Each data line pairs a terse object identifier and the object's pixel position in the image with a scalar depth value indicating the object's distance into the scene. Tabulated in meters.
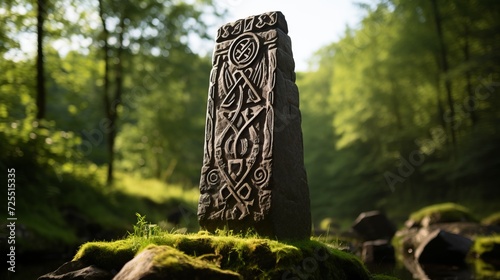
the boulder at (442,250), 7.81
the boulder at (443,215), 12.02
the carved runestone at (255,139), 4.93
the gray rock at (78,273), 3.95
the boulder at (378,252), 8.30
